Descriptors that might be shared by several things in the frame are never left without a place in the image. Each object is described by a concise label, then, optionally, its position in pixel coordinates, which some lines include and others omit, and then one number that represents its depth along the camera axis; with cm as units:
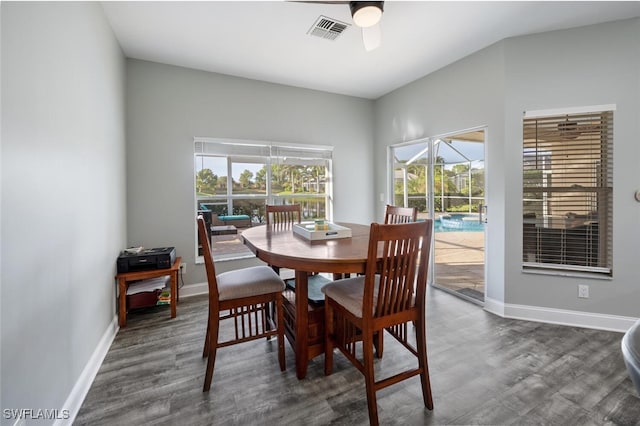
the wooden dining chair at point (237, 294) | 171
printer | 258
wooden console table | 254
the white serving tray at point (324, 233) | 201
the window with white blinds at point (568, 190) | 249
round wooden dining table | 148
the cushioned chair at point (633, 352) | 61
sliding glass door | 312
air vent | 239
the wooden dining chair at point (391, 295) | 141
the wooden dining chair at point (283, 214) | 299
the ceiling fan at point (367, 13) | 191
